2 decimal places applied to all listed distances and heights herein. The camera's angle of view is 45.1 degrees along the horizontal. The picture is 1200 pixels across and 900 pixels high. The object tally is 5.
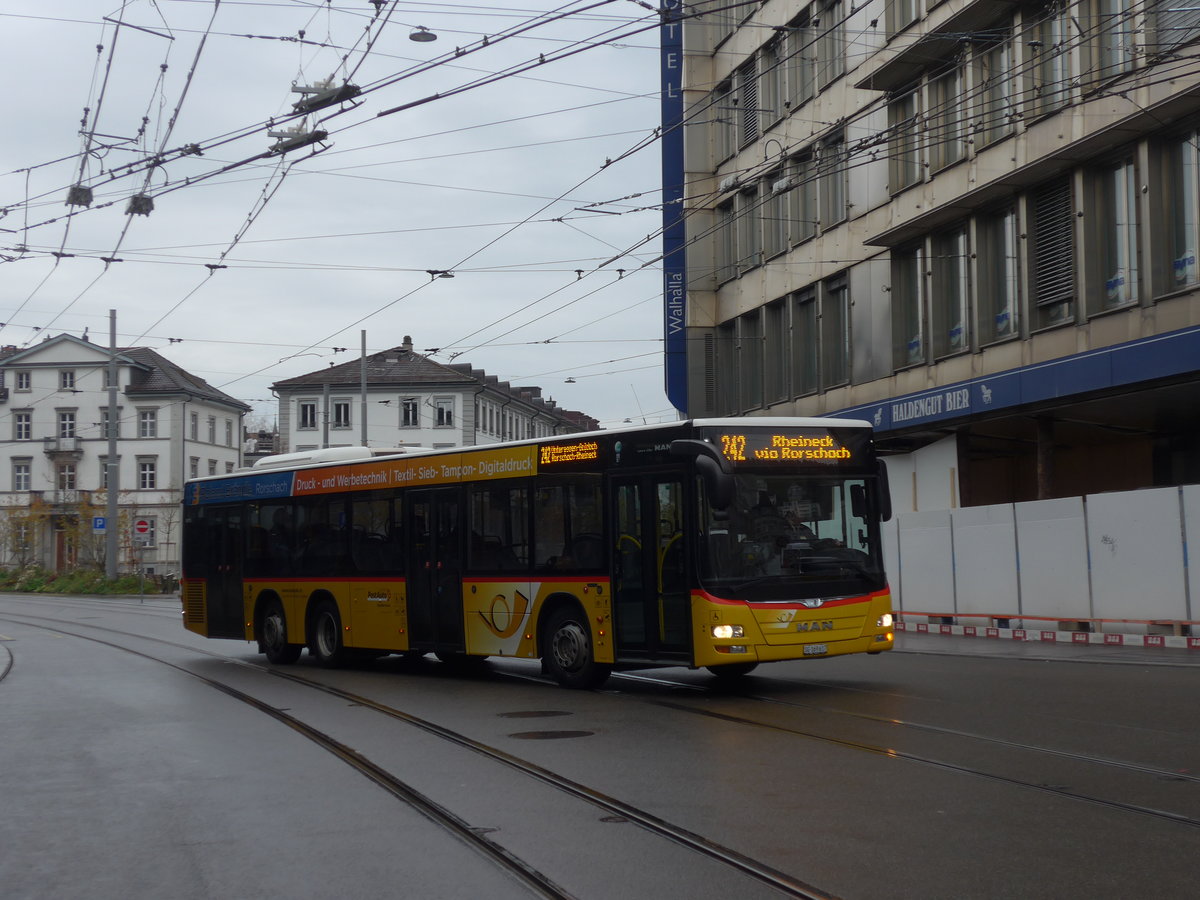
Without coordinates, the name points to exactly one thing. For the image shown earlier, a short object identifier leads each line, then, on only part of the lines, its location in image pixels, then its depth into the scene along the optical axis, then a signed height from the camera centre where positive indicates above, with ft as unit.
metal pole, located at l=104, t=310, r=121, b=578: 165.68 +11.81
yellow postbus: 45.37 +0.19
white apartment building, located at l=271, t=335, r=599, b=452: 260.62 +28.15
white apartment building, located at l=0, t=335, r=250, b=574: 266.98 +24.47
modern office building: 74.23 +20.29
